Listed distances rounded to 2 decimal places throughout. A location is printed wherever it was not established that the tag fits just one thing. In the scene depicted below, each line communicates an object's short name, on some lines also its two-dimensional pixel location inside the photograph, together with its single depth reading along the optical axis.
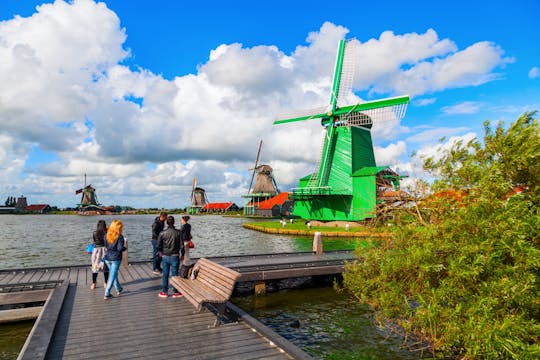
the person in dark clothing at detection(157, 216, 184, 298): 8.66
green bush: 5.56
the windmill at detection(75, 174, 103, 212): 134.12
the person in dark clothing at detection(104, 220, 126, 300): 8.65
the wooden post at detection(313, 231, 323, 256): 17.17
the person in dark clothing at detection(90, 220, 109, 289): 9.30
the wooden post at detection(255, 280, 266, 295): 12.87
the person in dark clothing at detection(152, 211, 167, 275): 11.44
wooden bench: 6.90
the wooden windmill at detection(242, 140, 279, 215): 96.75
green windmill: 40.28
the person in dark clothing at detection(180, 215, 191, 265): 9.98
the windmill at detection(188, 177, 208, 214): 136.25
